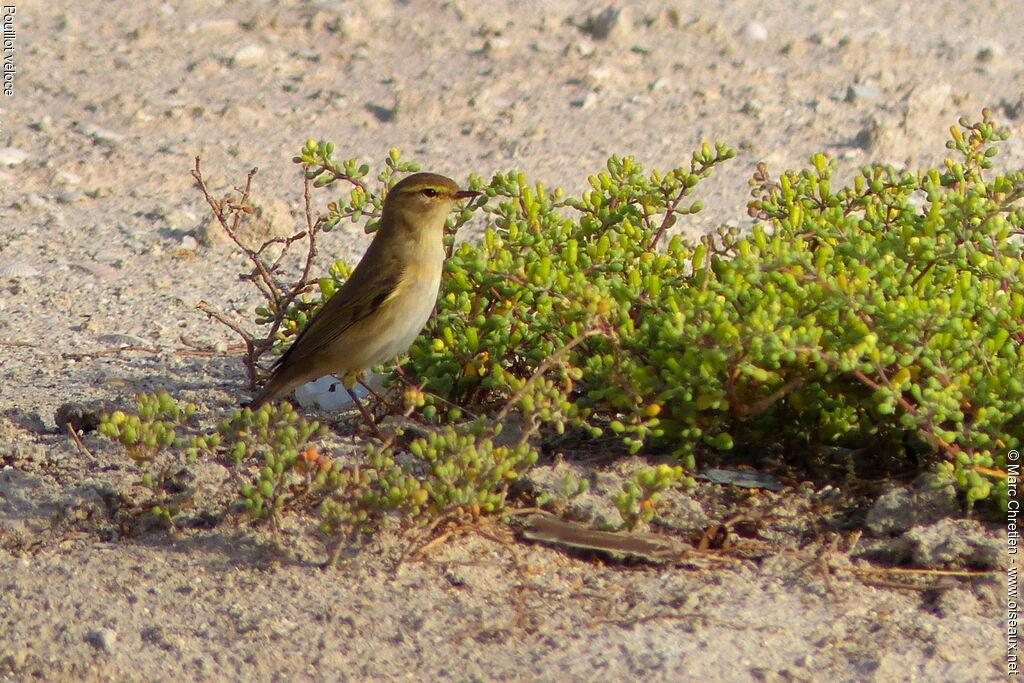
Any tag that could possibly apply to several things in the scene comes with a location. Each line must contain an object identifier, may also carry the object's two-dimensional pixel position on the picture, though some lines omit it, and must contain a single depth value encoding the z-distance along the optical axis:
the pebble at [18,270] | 14.03
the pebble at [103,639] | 7.99
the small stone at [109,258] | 14.52
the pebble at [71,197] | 16.05
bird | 10.64
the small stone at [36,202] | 15.81
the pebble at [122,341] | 12.68
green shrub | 8.48
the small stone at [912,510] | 8.93
